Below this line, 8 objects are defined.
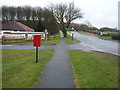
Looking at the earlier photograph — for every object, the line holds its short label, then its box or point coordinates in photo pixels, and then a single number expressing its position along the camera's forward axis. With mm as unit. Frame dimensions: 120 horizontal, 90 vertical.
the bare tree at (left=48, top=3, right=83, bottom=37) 30632
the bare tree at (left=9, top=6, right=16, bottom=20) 47511
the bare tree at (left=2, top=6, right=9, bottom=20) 44191
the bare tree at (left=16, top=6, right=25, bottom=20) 48761
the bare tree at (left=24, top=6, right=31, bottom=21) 47955
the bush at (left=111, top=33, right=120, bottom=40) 23934
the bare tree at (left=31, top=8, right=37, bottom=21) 46347
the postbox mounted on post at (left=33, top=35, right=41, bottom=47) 6124
